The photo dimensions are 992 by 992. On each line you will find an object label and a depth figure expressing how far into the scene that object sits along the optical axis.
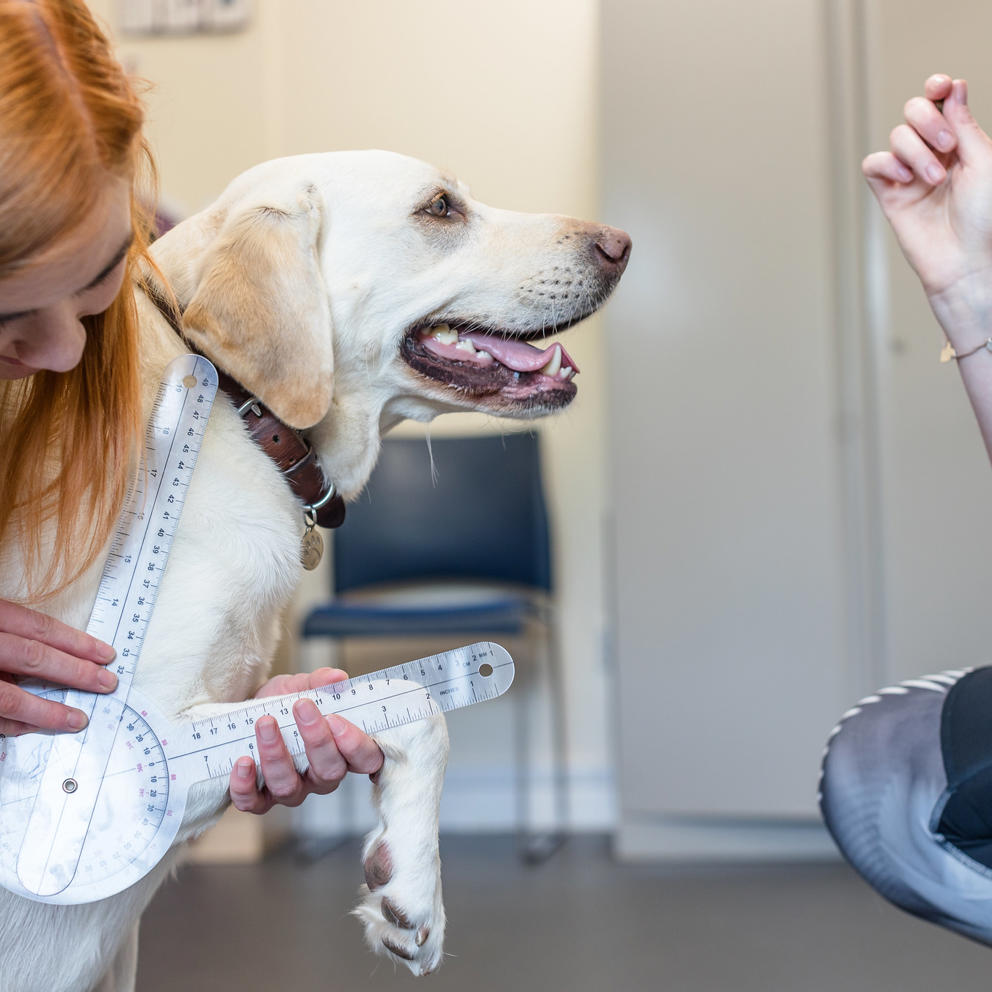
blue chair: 3.13
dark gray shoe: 1.00
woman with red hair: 0.70
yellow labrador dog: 0.90
